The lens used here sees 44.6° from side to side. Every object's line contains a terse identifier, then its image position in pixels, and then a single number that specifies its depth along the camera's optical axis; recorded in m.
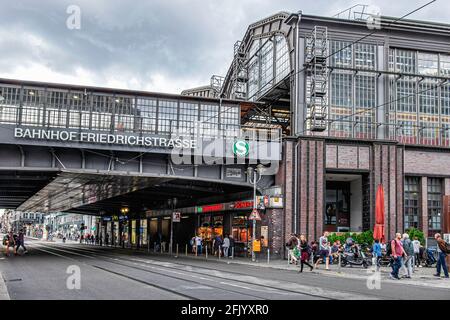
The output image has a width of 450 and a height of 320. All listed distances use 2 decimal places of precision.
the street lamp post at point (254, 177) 33.09
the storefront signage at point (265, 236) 34.41
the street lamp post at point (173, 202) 50.36
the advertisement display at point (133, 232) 70.60
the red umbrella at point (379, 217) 27.67
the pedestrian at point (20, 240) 38.50
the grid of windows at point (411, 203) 36.97
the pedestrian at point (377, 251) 24.23
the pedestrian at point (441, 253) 20.67
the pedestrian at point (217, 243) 37.62
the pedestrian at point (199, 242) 41.38
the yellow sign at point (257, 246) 34.81
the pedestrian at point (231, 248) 37.03
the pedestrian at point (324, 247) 26.85
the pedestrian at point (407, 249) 21.75
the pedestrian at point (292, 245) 28.24
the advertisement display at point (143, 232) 65.12
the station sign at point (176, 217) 41.92
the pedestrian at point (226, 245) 37.16
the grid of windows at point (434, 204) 37.50
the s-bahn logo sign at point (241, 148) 32.97
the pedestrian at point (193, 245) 43.67
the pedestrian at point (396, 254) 20.62
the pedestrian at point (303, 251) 24.27
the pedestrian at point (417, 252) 29.05
